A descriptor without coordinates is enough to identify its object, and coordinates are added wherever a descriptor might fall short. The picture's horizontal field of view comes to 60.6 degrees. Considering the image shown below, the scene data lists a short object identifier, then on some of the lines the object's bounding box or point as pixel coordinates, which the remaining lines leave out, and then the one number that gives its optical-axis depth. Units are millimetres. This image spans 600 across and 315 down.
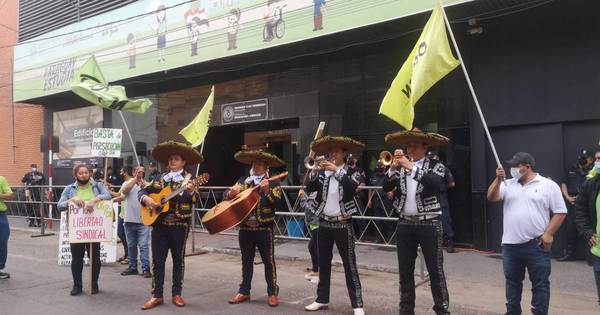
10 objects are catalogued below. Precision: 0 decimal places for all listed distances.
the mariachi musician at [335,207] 5890
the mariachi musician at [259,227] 6523
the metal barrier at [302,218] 10484
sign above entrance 14320
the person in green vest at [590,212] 5504
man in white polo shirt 5109
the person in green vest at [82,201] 7371
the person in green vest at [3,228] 8416
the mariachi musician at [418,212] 5266
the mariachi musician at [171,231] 6531
